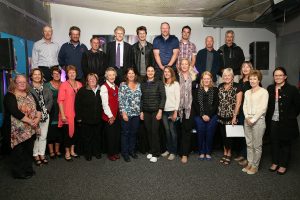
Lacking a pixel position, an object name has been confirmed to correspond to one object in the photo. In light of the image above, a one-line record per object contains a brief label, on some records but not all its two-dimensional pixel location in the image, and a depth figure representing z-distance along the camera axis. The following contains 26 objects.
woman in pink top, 4.04
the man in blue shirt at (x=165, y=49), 4.59
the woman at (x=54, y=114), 4.13
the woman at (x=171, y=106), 4.14
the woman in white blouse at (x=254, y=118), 3.48
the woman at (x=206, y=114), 4.07
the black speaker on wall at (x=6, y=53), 3.57
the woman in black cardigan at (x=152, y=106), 4.10
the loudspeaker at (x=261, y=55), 5.77
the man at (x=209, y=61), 4.88
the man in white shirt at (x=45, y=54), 4.50
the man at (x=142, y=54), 4.54
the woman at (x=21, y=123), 3.33
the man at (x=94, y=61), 4.35
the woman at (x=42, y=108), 3.84
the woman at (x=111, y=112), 4.05
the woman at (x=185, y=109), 4.16
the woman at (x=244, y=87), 3.94
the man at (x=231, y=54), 4.98
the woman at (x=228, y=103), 3.89
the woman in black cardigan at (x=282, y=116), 3.40
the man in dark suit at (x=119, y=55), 4.49
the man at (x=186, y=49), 4.78
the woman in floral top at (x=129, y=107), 4.07
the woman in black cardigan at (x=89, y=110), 4.04
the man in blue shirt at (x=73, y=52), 4.51
